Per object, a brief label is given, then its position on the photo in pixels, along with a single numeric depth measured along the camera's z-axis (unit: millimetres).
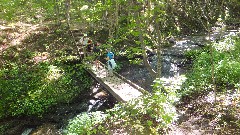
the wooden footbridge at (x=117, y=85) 8931
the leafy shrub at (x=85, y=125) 6010
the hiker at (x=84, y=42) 12941
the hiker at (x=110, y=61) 10638
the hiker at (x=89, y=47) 12954
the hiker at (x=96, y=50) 13879
